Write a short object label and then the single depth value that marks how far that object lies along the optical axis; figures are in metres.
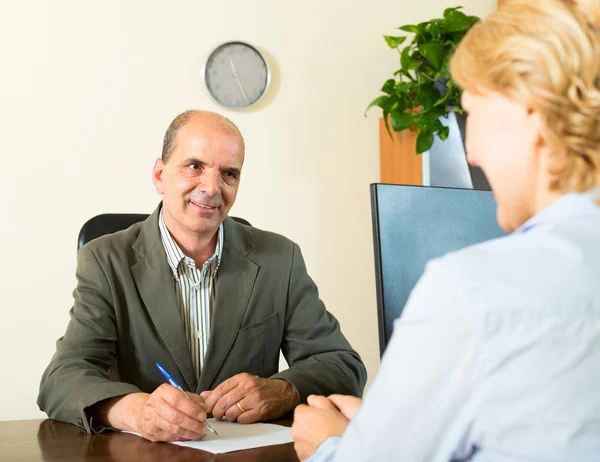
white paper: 1.25
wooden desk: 1.17
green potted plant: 3.57
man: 1.61
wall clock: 3.65
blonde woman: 0.65
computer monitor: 1.34
